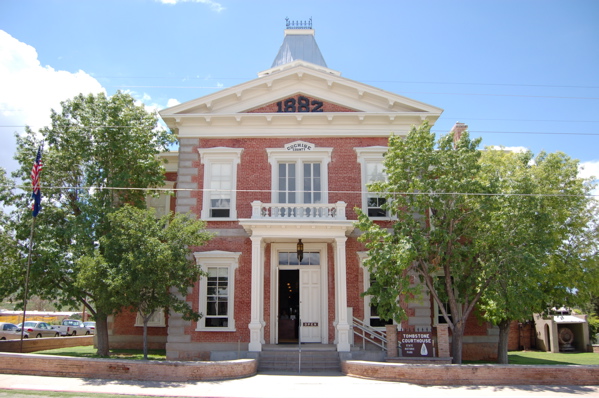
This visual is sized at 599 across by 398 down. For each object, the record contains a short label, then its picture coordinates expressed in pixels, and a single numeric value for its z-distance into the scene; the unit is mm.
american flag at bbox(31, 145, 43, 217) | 17703
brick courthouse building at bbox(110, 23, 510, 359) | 19109
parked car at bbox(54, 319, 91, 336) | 39906
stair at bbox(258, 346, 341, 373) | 16922
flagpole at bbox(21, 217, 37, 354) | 16961
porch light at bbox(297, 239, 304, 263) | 19125
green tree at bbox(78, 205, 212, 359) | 15562
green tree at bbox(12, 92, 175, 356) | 18328
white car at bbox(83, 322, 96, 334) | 42488
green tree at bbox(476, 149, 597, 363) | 15906
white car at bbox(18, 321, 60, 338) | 37219
